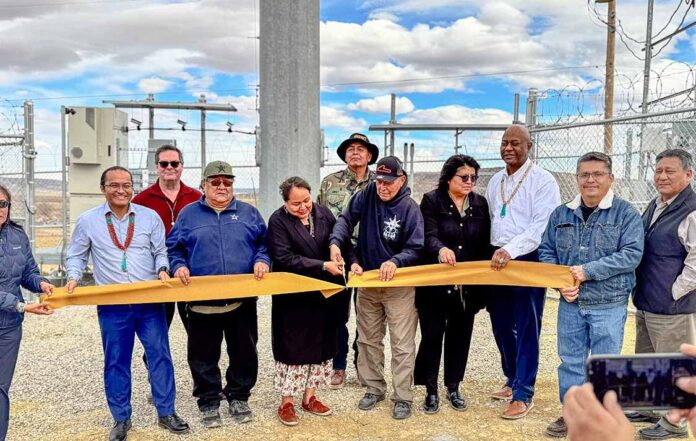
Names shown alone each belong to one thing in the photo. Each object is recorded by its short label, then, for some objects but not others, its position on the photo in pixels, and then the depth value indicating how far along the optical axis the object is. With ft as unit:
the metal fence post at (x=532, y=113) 28.81
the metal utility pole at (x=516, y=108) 31.81
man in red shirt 15.87
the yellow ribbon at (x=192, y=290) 13.97
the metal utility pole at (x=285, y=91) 28.40
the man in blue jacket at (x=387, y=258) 15.20
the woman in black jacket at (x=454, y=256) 15.60
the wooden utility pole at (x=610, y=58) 49.75
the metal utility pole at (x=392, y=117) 35.86
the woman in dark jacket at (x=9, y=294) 12.20
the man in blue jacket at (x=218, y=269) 14.60
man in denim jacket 13.30
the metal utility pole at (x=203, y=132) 39.55
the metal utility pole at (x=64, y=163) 33.55
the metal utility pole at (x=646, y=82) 27.38
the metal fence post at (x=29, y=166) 28.66
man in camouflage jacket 17.44
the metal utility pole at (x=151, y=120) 39.91
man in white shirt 15.19
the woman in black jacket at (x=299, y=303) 14.96
